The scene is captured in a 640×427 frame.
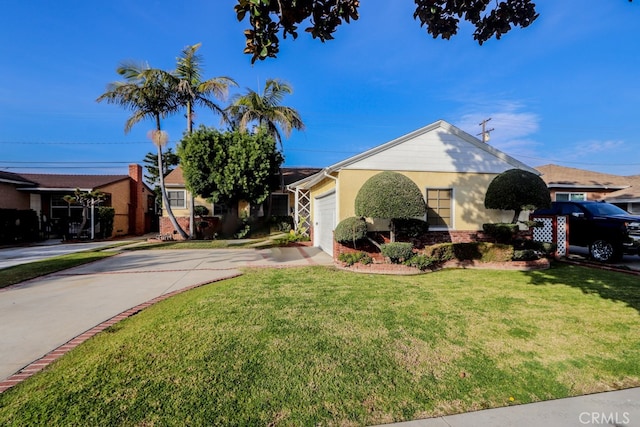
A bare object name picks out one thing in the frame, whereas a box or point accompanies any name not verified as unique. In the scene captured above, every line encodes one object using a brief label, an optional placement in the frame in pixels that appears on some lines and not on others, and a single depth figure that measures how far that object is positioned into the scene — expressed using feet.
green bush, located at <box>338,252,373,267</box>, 27.32
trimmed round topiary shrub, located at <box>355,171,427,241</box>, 26.25
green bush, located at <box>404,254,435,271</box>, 26.81
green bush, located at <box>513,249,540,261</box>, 28.66
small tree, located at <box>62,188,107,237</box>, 55.35
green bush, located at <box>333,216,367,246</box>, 27.84
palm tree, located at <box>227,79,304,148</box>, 58.90
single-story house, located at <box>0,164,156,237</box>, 61.16
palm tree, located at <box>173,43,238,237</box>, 49.42
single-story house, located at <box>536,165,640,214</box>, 60.90
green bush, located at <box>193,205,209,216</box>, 61.41
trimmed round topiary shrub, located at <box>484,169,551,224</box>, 28.96
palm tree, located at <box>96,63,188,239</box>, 47.55
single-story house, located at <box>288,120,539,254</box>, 31.60
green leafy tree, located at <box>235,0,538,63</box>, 9.43
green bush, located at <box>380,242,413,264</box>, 26.78
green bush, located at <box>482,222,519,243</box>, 30.19
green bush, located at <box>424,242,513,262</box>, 28.53
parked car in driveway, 28.96
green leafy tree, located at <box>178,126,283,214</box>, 48.98
